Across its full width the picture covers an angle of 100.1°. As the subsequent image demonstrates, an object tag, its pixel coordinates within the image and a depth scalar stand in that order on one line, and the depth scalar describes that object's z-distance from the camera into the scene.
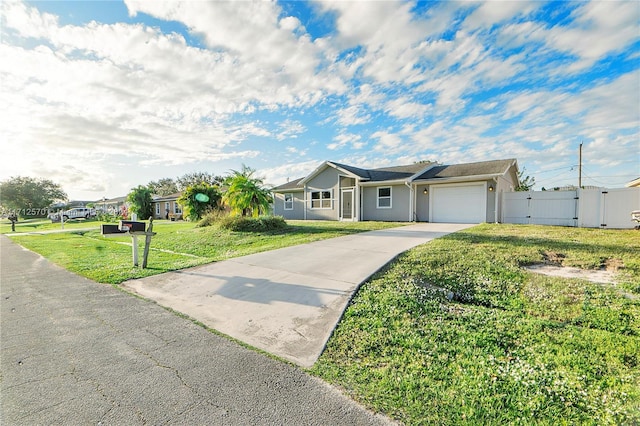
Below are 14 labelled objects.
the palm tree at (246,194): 14.81
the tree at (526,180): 32.69
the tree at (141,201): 33.06
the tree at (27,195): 45.56
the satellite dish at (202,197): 21.77
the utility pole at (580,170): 26.44
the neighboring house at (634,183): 15.52
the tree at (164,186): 62.88
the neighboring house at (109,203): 53.41
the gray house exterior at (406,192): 14.75
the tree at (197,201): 21.75
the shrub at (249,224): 13.01
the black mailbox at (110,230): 5.88
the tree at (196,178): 58.38
